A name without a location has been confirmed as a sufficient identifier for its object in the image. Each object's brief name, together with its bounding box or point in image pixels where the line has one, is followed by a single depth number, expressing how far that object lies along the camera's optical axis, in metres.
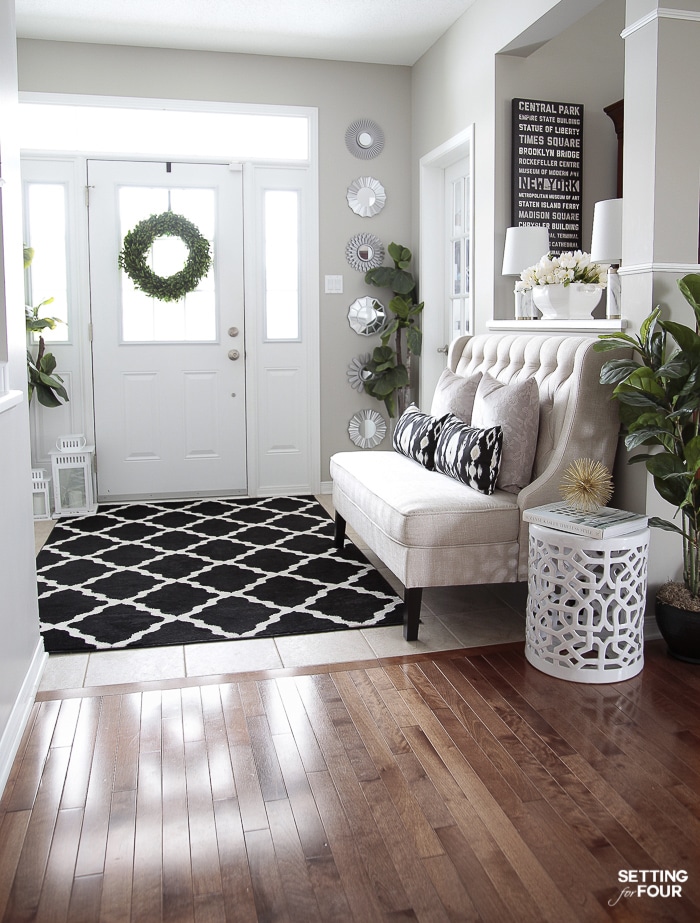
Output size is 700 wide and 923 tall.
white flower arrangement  3.43
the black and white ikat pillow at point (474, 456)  3.09
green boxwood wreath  5.08
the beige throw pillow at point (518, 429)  3.11
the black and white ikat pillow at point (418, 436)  3.60
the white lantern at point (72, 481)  4.97
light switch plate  5.41
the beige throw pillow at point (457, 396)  3.64
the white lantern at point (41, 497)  4.92
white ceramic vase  3.44
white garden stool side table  2.59
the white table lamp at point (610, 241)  3.20
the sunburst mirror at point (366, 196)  5.40
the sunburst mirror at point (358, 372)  5.53
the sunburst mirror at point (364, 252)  5.43
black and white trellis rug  3.19
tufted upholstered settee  2.92
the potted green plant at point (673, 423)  2.66
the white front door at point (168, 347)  5.11
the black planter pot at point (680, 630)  2.75
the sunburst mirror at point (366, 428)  5.59
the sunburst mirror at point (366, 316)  5.48
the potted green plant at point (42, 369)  4.86
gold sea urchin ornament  2.71
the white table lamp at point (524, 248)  3.84
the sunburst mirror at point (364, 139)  5.35
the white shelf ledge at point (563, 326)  3.07
